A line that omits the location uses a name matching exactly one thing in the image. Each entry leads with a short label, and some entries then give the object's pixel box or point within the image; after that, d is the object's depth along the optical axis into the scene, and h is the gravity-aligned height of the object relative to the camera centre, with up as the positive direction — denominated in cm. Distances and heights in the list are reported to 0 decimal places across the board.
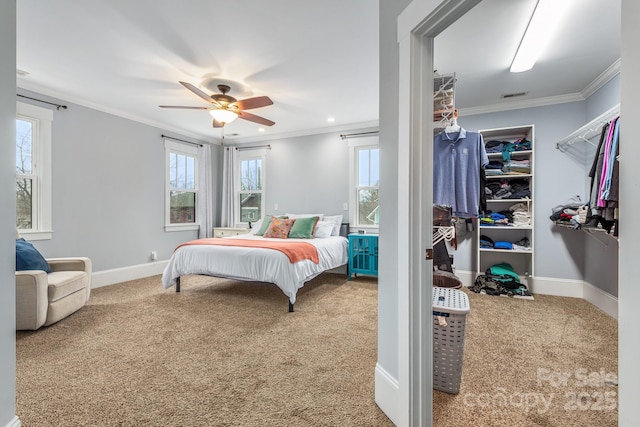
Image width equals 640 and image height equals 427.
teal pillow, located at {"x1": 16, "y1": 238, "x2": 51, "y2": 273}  266 -43
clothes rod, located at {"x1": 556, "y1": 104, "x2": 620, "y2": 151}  258 +89
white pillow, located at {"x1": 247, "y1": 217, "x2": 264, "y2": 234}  489 -24
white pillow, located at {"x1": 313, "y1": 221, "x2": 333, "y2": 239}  448 -26
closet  364 +16
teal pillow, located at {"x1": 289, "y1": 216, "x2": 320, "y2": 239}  436 -22
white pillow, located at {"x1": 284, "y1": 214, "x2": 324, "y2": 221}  474 -4
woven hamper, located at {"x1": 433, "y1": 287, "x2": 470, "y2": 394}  169 -76
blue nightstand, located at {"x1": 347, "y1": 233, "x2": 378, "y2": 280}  432 -61
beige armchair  248 -74
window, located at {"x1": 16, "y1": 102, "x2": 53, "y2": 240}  338 +47
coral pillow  441 -23
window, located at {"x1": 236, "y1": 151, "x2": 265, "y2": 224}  577 +52
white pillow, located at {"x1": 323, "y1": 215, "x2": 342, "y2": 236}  473 -14
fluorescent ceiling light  197 +142
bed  309 -58
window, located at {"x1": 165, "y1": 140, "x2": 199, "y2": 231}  499 +47
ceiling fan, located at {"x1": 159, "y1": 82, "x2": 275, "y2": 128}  315 +122
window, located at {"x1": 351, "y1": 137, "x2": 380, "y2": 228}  484 +50
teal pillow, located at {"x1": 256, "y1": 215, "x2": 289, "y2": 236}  475 -19
